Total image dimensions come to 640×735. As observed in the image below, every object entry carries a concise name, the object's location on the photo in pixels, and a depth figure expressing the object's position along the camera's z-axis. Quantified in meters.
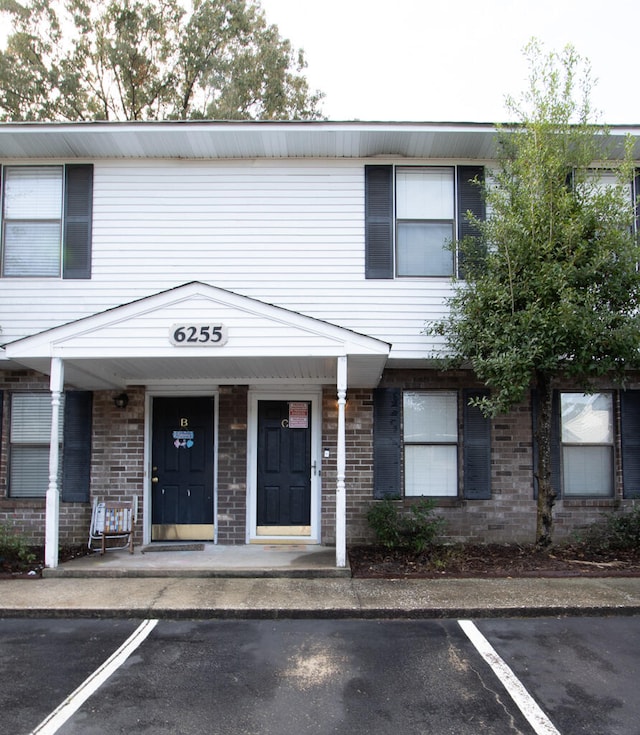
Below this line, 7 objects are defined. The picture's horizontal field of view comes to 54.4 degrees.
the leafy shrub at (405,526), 7.86
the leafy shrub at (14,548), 7.20
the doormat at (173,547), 8.27
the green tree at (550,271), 7.04
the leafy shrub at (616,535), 8.09
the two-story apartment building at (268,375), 8.46
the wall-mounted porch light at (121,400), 8.66
